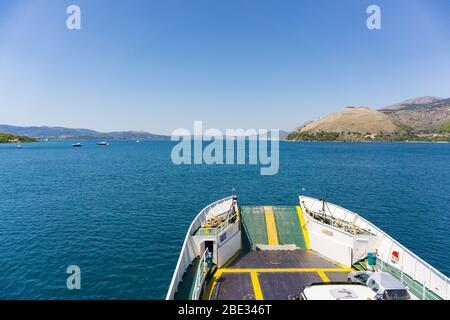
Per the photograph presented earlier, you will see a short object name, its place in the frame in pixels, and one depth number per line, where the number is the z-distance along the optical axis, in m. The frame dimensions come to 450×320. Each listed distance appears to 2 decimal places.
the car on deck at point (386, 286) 11.96
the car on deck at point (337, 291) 10.98
